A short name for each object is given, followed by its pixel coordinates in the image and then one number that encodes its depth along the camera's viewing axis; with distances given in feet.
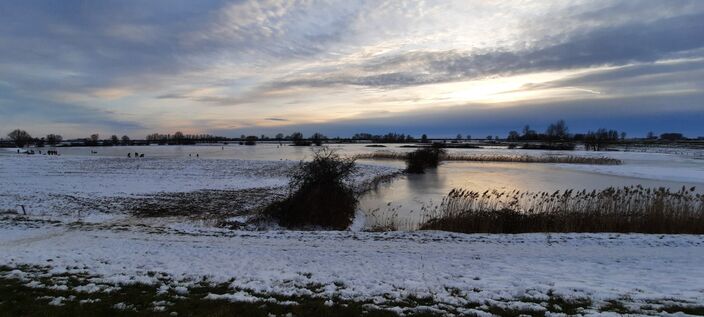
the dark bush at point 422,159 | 126.21
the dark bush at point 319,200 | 52.85
